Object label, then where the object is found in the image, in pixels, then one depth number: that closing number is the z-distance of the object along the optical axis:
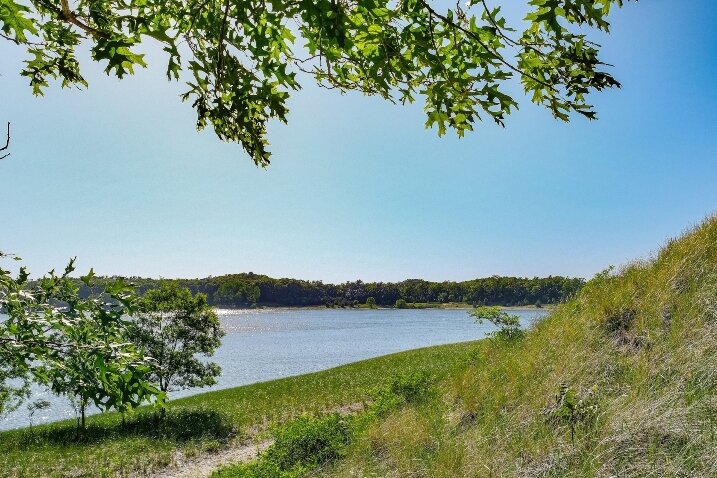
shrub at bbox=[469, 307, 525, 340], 14.49
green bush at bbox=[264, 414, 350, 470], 8.21
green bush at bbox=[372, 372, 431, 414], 10.17
